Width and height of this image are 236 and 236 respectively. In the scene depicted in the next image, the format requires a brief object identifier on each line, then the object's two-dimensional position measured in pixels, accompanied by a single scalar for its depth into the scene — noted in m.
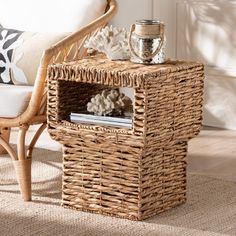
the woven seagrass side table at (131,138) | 3.22
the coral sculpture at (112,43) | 3.50
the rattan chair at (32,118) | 3.57
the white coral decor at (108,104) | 3.35
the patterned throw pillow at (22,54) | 3.97
